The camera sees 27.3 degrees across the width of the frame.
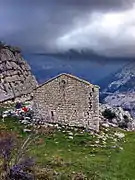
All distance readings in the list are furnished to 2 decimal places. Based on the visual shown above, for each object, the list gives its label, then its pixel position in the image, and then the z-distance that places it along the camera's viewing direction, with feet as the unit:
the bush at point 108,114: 122.44
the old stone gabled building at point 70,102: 95.50
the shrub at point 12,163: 53.86
